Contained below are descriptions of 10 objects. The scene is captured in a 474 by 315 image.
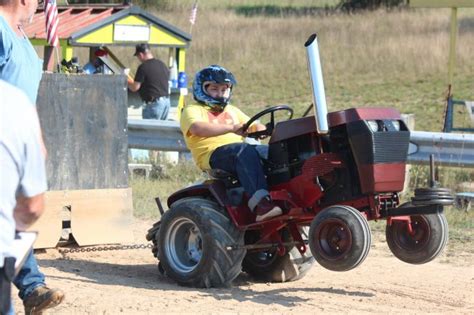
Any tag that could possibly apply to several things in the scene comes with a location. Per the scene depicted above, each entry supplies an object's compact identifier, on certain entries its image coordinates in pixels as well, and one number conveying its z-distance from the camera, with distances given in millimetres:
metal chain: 17891
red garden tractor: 14055
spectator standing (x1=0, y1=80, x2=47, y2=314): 7645
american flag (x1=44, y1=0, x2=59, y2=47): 20328
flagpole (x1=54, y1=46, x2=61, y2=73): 18562
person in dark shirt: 31969
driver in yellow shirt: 15109
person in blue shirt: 12562
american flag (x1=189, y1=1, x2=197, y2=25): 42719
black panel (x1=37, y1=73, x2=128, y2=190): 18156
